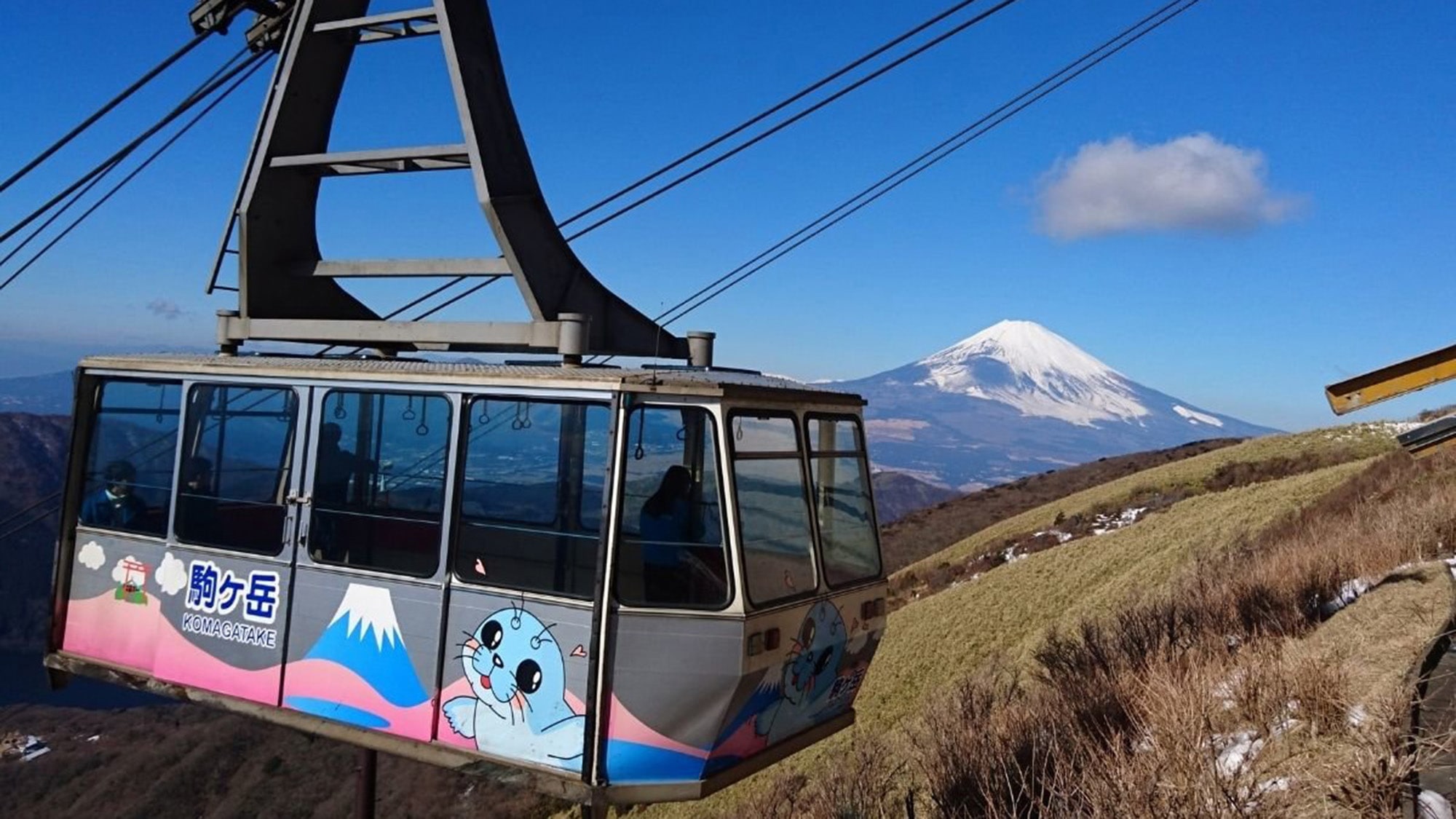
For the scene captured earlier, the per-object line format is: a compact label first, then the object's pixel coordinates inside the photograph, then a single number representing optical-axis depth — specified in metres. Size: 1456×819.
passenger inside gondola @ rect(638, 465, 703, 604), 6.23
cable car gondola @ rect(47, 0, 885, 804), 6.14
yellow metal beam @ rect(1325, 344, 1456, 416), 10.87
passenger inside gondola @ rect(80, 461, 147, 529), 8.49
